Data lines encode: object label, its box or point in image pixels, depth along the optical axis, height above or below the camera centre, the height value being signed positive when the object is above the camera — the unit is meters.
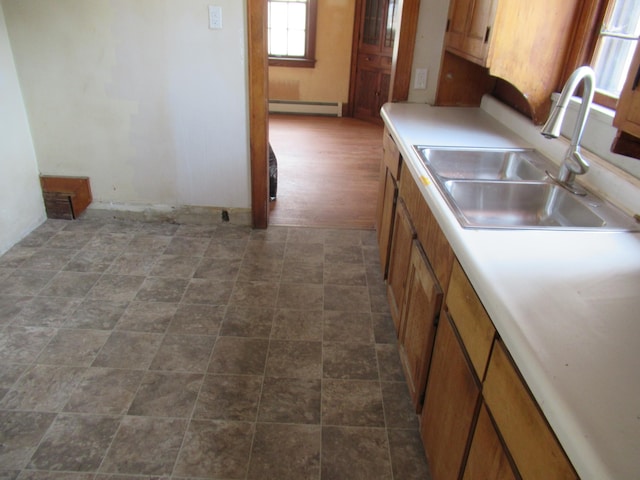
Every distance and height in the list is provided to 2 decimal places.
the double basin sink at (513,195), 1.53 -0.58
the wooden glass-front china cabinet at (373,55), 5.87 -0.56
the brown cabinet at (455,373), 0.93 -0.83
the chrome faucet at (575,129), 1.48 -0.31
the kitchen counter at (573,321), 0.75 -0.56
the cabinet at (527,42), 2.00 -0.11
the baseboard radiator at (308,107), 6.73 -1.30
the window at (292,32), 6.32 -0.36
